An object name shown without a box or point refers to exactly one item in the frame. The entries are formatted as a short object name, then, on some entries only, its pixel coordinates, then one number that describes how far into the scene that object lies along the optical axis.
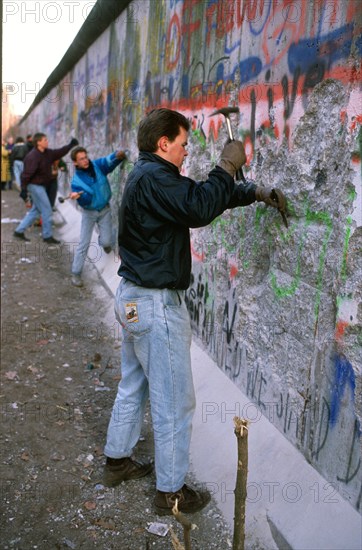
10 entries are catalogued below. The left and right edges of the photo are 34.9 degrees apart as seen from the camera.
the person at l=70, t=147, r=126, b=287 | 7.14
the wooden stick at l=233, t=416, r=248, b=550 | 1.65
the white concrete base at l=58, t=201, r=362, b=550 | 2.56
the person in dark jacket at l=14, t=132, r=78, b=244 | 9.67
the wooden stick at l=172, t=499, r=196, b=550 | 1.45
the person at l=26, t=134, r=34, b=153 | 14.65
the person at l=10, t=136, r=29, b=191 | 15.35
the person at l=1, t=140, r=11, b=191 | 19.56
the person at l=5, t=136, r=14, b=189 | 19.87
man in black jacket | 2.77
